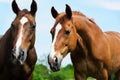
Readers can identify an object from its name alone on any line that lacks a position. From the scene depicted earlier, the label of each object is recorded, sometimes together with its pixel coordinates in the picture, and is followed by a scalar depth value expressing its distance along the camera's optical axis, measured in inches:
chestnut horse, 405.1
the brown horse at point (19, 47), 402.1
